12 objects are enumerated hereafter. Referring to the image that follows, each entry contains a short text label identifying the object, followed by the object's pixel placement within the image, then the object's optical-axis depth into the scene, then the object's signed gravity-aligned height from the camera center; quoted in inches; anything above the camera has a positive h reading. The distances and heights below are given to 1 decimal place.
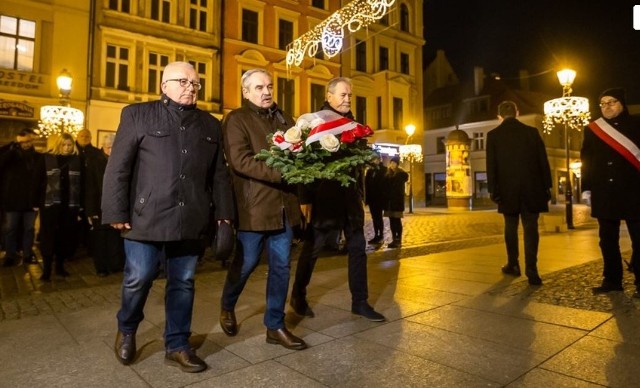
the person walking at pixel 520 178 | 205.0 +17.7
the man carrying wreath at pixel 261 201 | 122.6 +3.8
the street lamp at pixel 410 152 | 1011.9 +144.2
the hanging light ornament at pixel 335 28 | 440.5 +214.6
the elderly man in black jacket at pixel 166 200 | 106.5 +3.5
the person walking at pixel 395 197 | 392.8 +16.0
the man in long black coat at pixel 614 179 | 177.8 +15.0
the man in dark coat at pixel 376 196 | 400.2 +16.9
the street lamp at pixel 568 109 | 530.3 +131.2
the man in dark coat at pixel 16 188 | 282.0 +16.5
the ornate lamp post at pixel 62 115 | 501.4 +113.9
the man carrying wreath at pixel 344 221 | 149.1 -2.2
